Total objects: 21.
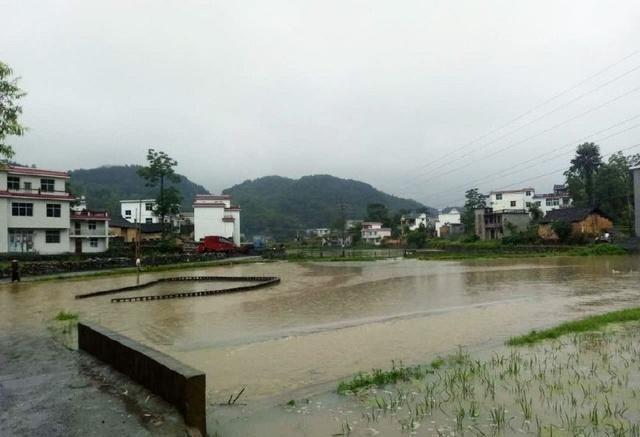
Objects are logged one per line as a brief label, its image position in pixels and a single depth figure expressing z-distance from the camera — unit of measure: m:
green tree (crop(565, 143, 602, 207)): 70.44
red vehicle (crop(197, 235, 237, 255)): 53.03
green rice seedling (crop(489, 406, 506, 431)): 5.10
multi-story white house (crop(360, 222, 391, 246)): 97.94
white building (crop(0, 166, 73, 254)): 41.97
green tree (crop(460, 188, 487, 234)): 82.00
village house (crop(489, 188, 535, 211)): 87.50
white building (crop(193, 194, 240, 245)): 65.44
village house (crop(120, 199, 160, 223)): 80.89
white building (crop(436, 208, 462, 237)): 100.25
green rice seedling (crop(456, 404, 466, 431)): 5.09
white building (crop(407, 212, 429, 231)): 102.94
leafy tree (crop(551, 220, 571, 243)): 53.09
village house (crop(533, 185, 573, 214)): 86.66
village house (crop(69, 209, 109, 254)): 48.59
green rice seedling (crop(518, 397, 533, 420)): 5.39
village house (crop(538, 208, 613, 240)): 53.84
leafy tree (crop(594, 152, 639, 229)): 64.43
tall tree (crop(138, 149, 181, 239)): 53.72
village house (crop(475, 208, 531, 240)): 68.31
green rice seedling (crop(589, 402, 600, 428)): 5.07
